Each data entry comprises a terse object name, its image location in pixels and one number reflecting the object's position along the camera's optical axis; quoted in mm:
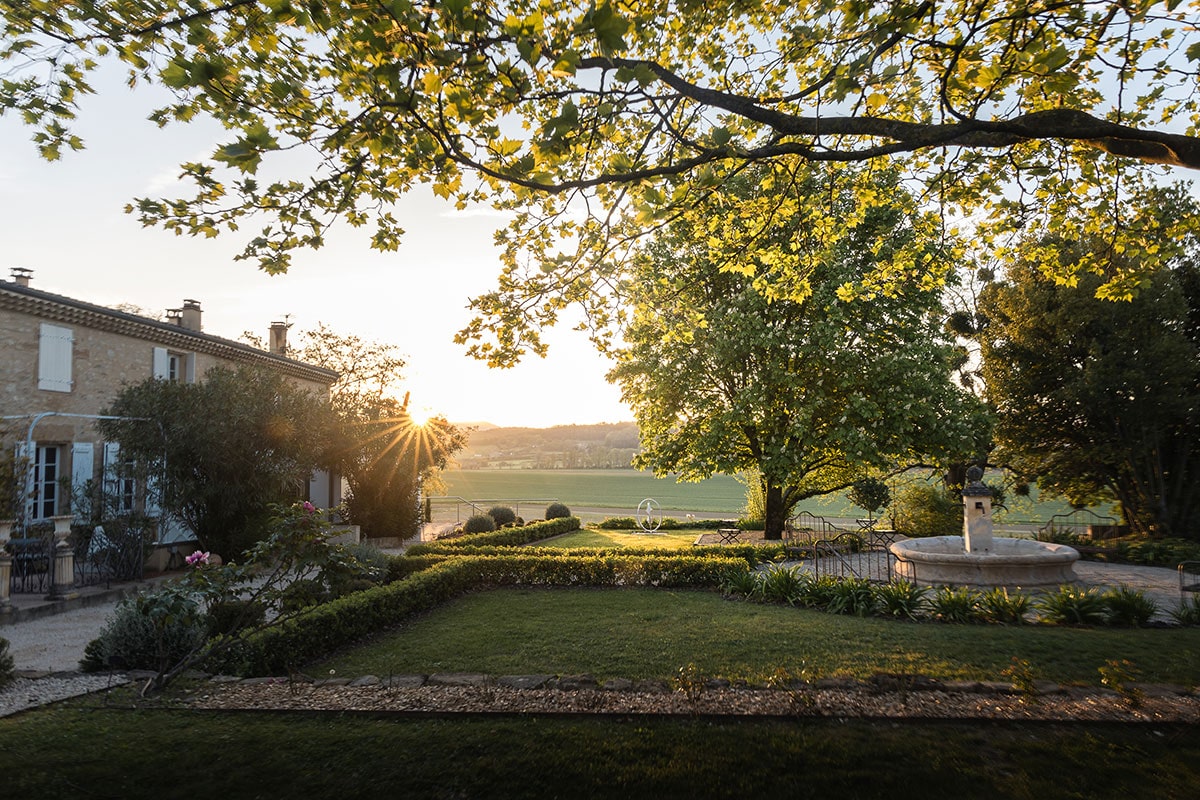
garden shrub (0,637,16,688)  6004
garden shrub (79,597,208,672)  6684
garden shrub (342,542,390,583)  10891
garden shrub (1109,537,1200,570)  13742
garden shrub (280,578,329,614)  6066
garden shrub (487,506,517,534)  23734
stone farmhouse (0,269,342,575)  12578
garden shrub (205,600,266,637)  7682
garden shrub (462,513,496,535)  21438
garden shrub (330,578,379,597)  9798
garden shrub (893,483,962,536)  20188
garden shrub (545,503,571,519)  26609
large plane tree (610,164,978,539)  15828
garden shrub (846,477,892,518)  20281
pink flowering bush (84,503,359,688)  5508
